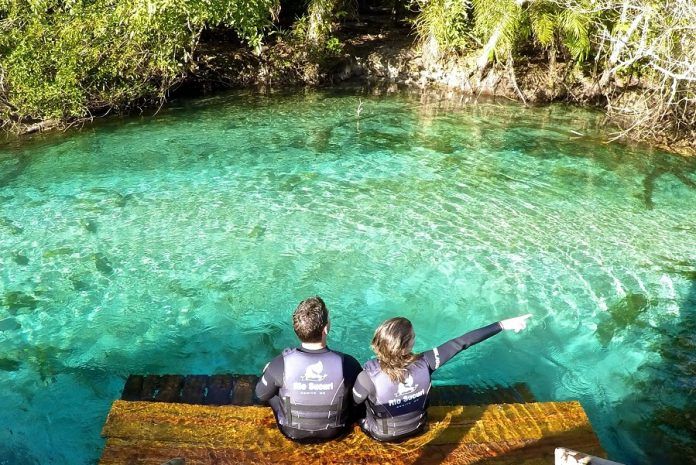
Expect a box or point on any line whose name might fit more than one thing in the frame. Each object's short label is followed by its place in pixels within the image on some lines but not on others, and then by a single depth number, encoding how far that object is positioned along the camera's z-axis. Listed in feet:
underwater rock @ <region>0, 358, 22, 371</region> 20.01
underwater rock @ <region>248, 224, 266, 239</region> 29.76
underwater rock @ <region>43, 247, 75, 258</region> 27.40
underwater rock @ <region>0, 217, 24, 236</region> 29.72
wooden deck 13.93
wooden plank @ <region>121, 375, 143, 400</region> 17.07
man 13.16
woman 12.91
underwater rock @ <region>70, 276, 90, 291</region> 24.82
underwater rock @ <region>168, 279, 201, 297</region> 24.61
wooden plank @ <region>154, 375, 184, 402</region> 16.93
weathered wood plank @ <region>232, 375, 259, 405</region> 16.76
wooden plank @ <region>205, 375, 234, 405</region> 16.80
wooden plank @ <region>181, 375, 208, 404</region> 16.87
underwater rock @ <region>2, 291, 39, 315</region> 23.41
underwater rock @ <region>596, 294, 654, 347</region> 22.39
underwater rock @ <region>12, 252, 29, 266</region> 26.68
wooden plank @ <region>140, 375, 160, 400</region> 17.07
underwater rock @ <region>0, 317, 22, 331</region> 22.17
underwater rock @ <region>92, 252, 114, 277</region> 26.08
